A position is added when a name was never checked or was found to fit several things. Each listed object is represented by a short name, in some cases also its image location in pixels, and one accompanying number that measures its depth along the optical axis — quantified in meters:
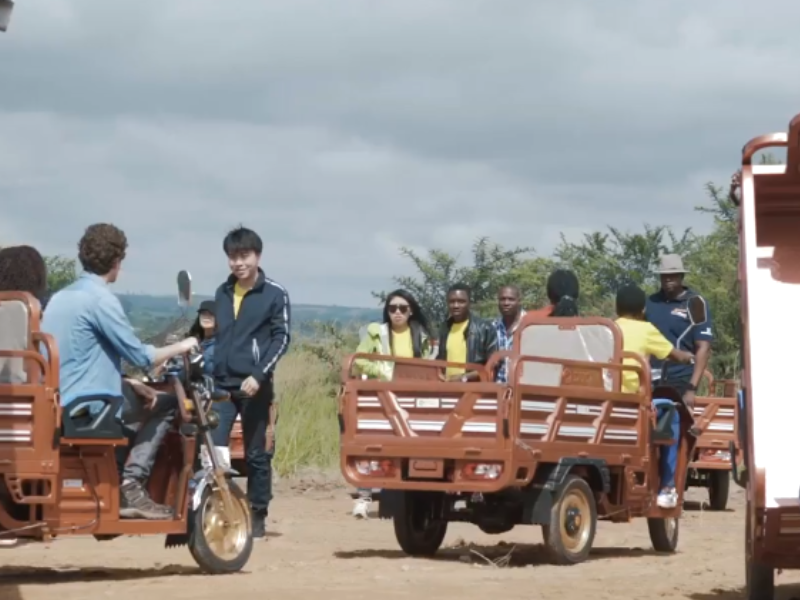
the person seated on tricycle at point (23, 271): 11.06
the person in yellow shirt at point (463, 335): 14.31
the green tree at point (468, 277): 30.60
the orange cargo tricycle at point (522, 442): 12.01
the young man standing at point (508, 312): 14.68
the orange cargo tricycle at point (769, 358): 8.79
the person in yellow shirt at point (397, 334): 14.80
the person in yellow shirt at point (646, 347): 13.34
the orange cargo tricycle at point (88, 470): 10.22
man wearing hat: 14.48
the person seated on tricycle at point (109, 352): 10.76
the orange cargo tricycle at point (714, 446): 18.23
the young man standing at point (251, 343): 13.53
